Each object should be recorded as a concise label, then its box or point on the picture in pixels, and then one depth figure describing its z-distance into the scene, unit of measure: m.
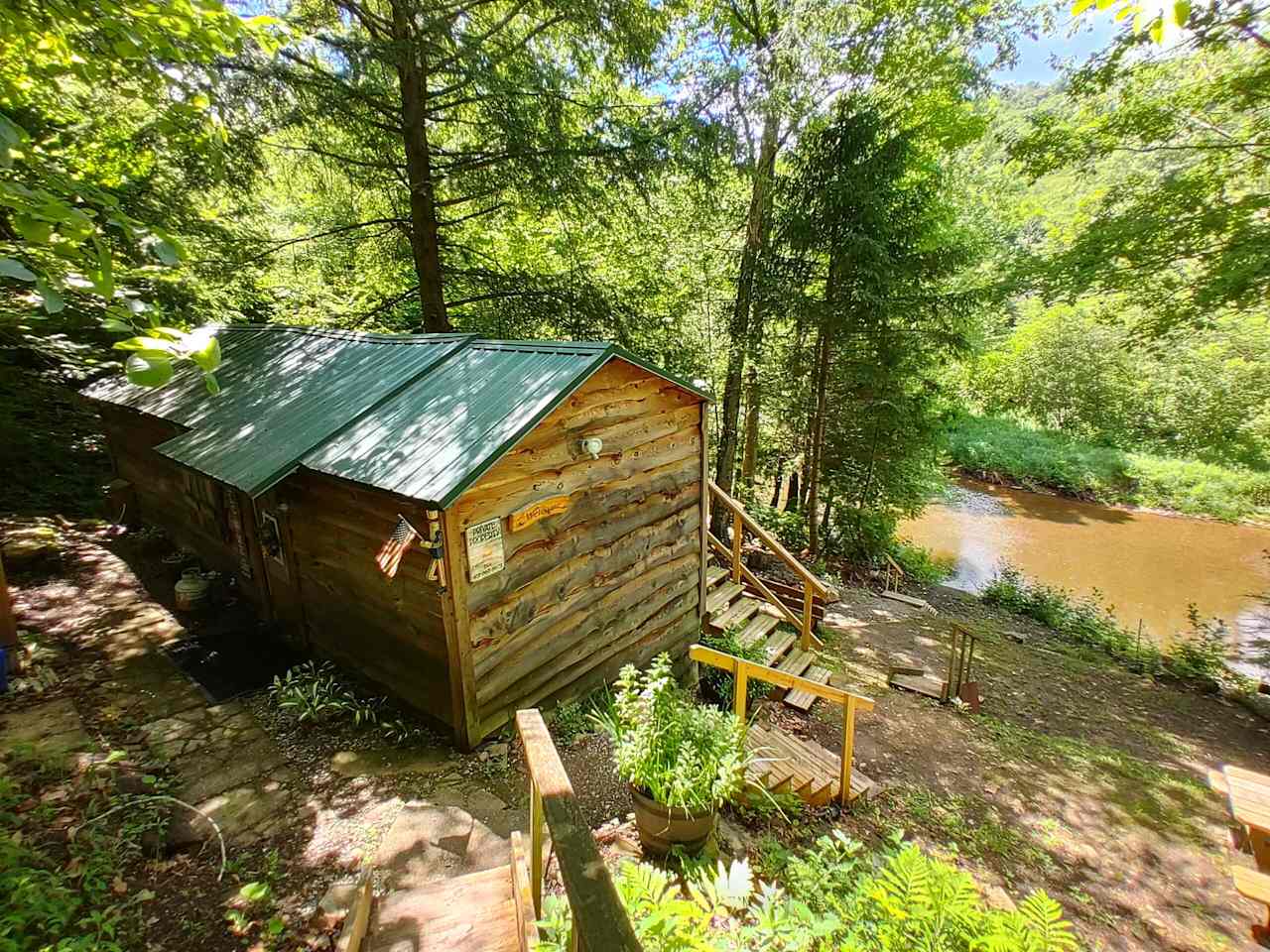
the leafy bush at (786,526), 14.37
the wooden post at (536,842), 2.59
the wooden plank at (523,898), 2.48
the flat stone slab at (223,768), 4.42
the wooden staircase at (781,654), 5.01
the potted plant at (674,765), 3.62
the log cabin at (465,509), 4.64
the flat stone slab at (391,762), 4.69
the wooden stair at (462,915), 2.77
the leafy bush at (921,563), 15.05
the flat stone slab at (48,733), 4.56
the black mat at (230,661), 5.75
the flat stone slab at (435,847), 3.70
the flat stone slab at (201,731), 4.85
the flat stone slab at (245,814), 3.98
